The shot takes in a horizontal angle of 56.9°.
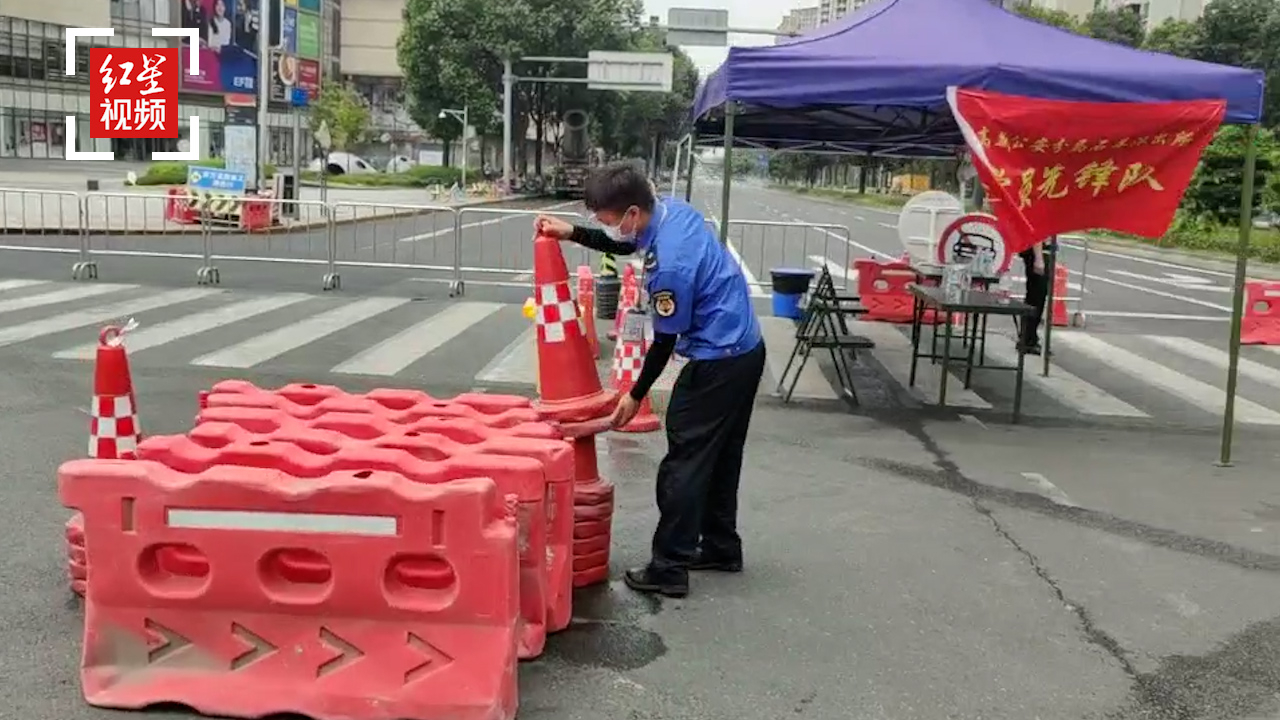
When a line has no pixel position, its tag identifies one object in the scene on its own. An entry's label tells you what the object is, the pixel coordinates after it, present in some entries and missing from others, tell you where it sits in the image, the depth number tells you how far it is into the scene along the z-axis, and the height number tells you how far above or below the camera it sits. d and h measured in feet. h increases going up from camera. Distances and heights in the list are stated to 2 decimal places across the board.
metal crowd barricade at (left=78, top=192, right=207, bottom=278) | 56.54 -3.81
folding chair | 31.17 -3.55
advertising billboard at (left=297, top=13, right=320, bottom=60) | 115.24 +14.07
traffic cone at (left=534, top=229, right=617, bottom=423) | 16.42 -2.15
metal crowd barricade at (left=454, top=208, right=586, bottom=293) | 58.23 -3.94
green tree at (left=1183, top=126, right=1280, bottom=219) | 106.83 +3.71
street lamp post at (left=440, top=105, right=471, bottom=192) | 175.83 +10.65
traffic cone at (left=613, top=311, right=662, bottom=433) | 29.05 -4.11
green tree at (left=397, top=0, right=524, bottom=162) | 168.76 +19.50
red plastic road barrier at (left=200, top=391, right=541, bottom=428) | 15.99 -3.10
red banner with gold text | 25.75 +1.20
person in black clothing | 37.60 -2.15
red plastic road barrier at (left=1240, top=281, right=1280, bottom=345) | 45.62 -3.67
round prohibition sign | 38.32 -1.08
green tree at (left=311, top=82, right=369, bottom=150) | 222.28 +12.22
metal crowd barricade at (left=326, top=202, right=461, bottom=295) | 58.23 -3.75
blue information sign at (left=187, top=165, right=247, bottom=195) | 86.38 -0.32
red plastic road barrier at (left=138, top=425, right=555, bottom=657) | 13.17 -3.17
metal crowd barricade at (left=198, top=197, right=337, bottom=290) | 63.36 -3.51
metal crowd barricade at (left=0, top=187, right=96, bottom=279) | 53.62 -3.71
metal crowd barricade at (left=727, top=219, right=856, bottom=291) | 65.93 -3.62
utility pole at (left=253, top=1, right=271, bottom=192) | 94.27 +8.40
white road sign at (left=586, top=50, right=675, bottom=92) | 108.17 +11.48
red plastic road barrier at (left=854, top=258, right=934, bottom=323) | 44.68 -3.23
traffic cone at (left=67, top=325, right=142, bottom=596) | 17.03 -3.39
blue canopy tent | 25.85 +3.06
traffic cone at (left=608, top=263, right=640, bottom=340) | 32.73 -2.74
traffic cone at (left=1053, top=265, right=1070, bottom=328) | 48.55 -3.58
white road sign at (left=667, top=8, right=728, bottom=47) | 86.79 +12.37
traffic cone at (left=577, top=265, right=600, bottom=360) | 33.25 -3.05
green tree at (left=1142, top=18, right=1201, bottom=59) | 162.71 +25.12
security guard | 15.52 -2.03
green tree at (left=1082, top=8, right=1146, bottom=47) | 188.14 +30.87
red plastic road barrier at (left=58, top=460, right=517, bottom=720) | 12.15 -4.37
